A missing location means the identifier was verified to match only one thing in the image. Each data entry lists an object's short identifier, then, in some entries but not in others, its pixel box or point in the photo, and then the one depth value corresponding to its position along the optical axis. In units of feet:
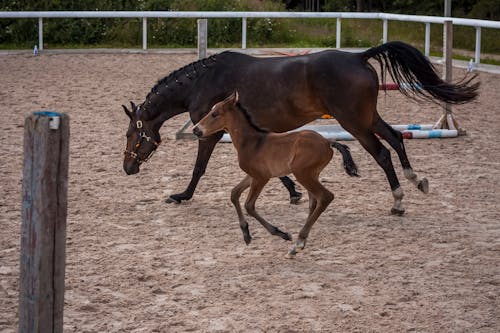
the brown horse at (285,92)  43.75
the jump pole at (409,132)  59.29
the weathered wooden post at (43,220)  22.73
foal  37.03
